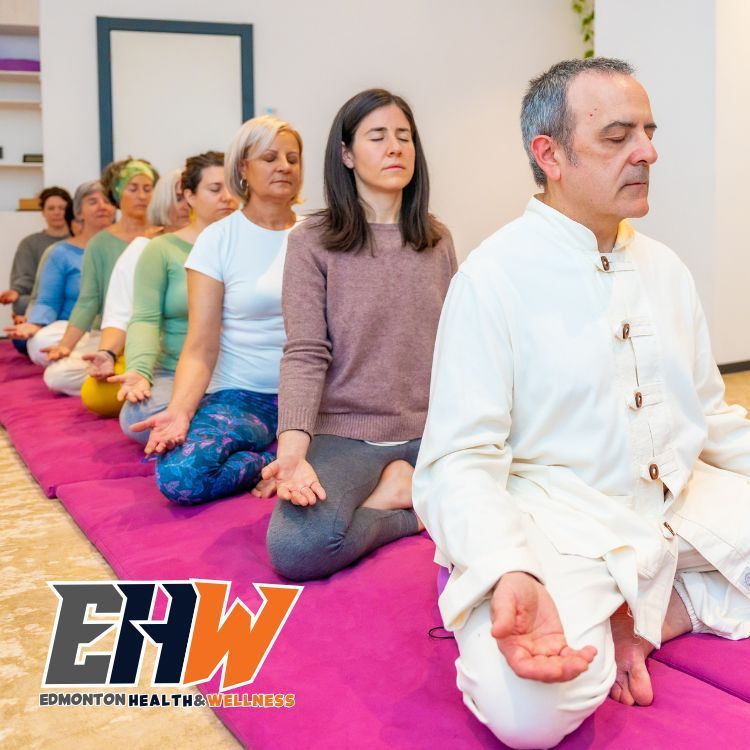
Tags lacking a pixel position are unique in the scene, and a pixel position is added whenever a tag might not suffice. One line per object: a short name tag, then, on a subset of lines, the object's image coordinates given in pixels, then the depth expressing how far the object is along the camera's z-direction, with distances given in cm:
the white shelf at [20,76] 637
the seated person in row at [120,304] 327
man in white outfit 128
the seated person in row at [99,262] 381
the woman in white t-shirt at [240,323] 234
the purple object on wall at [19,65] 638
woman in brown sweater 200
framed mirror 606
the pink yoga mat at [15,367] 453
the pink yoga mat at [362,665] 125
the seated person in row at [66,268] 452
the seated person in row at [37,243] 566
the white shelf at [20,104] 641
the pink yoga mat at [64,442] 264
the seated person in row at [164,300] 283
